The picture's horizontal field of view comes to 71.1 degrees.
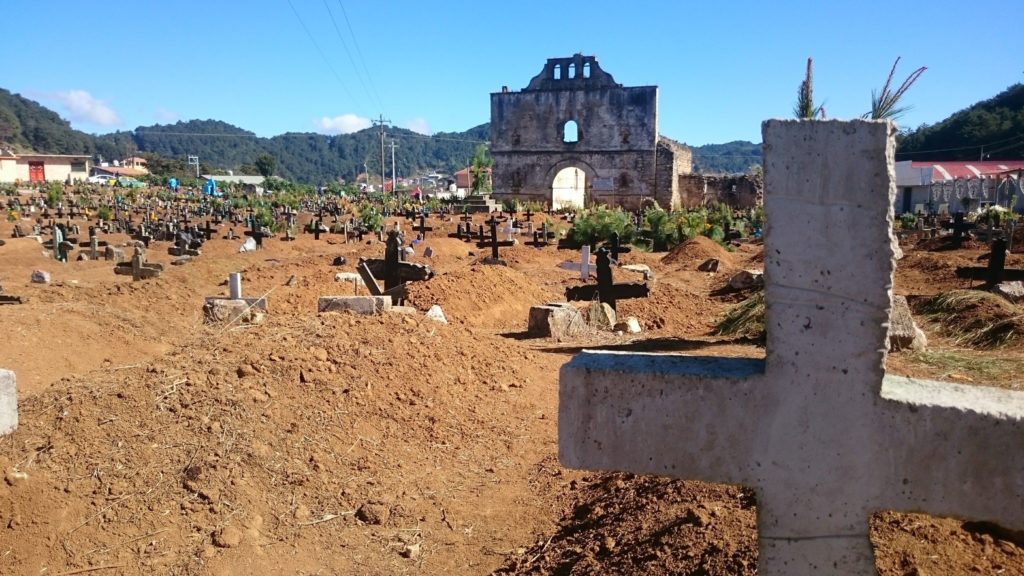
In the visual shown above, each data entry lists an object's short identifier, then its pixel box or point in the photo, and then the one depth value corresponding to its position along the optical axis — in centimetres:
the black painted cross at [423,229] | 2506
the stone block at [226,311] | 853
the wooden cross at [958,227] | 1788
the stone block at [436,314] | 776
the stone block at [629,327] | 968
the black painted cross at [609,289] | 1024
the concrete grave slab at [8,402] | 436
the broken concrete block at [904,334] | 628
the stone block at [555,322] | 905
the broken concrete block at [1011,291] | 935
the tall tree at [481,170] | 4941
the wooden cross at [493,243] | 1847
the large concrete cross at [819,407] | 171
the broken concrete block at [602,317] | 975
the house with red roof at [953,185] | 3204
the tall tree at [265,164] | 10169
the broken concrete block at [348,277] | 1245
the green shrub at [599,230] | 2172
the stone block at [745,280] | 1253
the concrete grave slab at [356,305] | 736
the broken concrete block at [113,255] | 1811
